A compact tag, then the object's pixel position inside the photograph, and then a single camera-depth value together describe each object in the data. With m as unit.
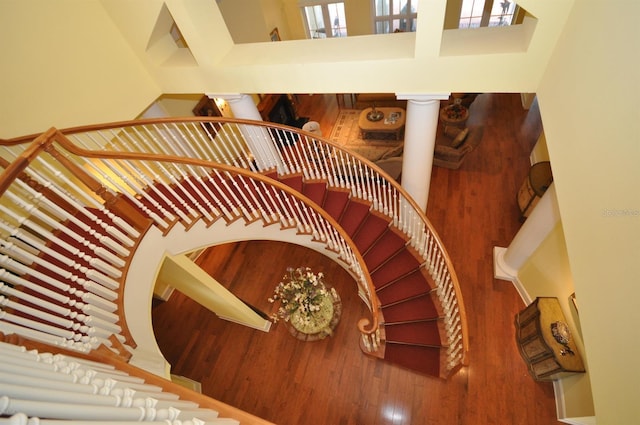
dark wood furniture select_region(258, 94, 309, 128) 7.93
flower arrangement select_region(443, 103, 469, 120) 7.14
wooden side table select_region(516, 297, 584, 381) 3.40
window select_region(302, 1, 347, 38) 8.88
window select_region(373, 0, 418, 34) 8.52
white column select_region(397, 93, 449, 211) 3.33
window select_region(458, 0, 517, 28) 7.80
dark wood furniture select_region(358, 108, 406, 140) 7.64
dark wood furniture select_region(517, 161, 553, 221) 4.75
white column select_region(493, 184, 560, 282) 3.53
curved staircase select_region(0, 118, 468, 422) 2.06
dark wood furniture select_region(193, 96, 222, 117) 6.23
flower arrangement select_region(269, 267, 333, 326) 4.13
